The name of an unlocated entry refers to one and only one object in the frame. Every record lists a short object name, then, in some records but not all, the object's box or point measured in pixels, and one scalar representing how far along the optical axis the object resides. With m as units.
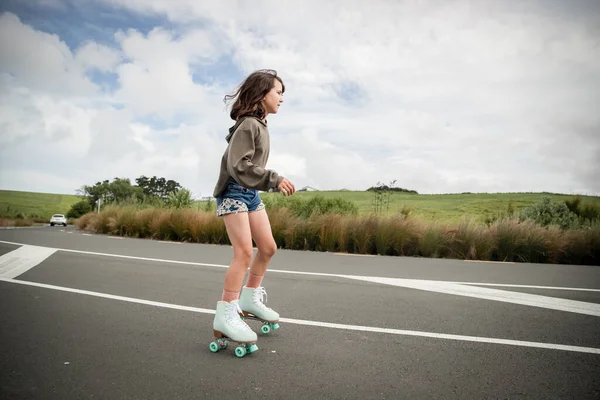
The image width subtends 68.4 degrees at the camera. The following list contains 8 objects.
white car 50.46
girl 3.21
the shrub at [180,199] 21.47
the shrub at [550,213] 17.77
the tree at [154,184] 69.46
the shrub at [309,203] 19.02
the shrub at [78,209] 73.65
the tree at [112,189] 80.72
